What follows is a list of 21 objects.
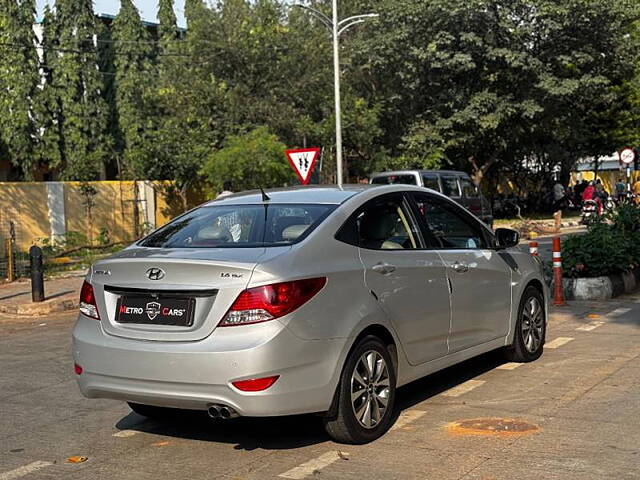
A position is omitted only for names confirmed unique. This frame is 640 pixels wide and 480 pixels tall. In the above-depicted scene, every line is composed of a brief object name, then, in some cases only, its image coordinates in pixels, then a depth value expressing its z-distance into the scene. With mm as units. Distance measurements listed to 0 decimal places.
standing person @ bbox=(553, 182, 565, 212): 41875
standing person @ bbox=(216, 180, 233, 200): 17078
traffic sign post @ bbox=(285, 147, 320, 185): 18375
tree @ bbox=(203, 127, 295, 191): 24078
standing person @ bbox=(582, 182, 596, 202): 33594
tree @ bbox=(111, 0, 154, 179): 41938
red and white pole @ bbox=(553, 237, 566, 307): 11352
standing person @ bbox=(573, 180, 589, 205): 46281
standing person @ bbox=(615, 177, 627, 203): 41469
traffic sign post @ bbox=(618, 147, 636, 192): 34812
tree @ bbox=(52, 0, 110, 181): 39781
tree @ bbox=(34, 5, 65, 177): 39094
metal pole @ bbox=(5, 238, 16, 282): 18734
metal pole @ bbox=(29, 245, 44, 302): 14227
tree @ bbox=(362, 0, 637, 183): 32000
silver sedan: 5000
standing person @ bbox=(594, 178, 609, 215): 32981
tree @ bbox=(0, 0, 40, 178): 37406
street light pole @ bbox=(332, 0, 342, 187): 25344
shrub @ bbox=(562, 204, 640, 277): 12281
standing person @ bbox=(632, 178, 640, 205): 42641
